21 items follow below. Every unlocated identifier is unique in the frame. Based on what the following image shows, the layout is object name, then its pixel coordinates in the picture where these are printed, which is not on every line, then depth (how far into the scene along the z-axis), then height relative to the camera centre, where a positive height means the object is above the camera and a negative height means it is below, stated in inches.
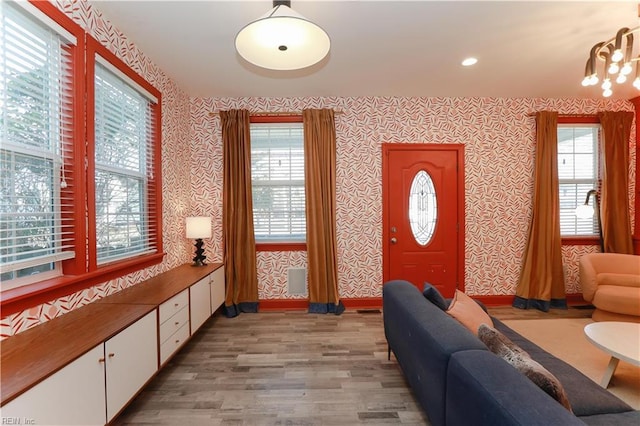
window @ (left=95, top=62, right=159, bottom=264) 82.0 +16.1
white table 64.0 -35.5
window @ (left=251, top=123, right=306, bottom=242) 141.9 +16.5
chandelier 71.6 +42.6
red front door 143.0 -3.2
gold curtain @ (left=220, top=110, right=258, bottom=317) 134.8 +2.2
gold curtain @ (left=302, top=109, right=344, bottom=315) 135.6 +1.6
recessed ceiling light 105.8 +59.7
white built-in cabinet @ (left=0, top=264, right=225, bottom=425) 42.7 -29.8
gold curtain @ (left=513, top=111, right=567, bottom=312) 138.4 -11.4
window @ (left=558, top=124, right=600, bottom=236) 146.4 +22.9
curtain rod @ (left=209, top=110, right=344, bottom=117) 138.2 +51.8
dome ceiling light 53.4 +37.1
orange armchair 110.2 -35.1
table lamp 119.8 -6.5
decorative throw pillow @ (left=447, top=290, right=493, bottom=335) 64.6 -26.9
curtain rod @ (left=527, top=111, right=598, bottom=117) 142.7 +49.9
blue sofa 33.4 -26.7
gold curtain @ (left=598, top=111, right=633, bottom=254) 139.3 +13.3
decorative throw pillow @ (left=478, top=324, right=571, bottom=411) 38.8 -25.8
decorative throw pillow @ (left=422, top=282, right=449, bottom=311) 71.8 -24.4
